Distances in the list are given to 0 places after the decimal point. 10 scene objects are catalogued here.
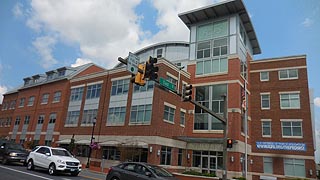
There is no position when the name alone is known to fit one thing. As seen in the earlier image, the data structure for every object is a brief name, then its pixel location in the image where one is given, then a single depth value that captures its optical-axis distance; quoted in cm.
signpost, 1122
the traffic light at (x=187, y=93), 1387
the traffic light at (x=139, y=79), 1134
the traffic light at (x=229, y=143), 1696
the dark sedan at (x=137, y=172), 1210
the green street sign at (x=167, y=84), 1333
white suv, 1677
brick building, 3005
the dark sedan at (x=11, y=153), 2142
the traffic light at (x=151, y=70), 1120
